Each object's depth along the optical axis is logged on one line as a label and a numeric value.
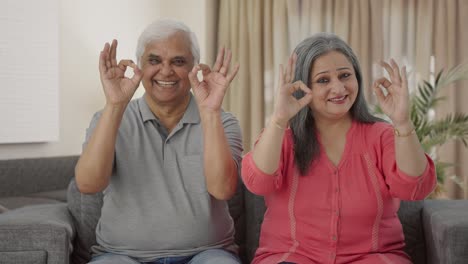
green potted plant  4.36
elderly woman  1.79
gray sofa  1.79
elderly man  1.91
